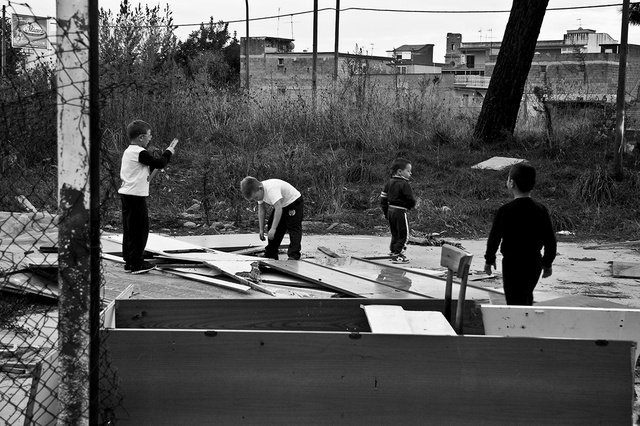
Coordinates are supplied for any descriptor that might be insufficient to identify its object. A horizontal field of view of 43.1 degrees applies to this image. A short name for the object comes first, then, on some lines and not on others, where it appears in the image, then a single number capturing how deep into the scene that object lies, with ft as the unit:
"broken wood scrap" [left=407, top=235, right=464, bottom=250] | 36.83
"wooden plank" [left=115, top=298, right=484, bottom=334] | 16.34
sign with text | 10.55
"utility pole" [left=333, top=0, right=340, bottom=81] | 95.18
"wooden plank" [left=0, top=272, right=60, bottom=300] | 23.43
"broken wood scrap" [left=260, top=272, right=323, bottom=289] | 25.32
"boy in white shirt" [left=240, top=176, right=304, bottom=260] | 28.89
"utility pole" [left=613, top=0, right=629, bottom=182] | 46.01
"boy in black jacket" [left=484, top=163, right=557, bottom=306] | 19.56
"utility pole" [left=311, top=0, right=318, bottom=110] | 91.72
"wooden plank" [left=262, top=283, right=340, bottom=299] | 23.99
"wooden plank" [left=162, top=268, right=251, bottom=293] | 24.32
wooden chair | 14.73
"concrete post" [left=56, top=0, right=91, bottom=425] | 10.69
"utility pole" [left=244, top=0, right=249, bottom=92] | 122.93
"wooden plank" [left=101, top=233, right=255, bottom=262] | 28.30
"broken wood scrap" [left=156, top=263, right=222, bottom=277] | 26.35
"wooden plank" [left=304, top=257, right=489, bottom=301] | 24.27
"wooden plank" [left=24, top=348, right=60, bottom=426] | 12.60
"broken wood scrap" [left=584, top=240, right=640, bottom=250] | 36.76
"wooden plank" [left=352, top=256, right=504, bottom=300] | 24.31
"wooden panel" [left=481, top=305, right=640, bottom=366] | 15.44
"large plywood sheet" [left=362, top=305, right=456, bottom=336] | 14.94
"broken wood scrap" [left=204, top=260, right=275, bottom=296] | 24.57
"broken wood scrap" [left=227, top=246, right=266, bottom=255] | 32.19
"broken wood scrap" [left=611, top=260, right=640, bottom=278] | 30.07
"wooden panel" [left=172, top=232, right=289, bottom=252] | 33.04
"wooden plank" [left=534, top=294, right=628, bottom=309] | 20.48
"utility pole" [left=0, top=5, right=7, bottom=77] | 11.94
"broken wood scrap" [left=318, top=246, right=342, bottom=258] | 32.50
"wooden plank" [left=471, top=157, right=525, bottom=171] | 49.96
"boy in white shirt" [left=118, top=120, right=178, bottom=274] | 25.91
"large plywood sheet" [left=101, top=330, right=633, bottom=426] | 13.58
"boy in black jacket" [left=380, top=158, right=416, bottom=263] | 32.01
